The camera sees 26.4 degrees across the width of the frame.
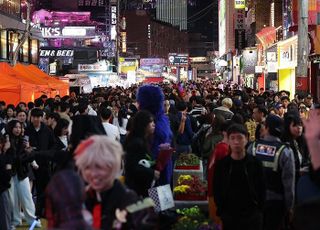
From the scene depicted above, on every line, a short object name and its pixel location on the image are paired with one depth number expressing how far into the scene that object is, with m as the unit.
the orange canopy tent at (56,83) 28.93
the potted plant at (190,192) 9.04
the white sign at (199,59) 172.00
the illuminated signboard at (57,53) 59.63
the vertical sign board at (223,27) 113.88
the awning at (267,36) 38.39
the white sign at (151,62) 87.94
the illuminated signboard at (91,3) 110.19
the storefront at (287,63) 28.25
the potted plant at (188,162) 11.33
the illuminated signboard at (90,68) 47.41
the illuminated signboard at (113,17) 76.44
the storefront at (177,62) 93.72
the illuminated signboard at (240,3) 66.94
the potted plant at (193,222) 6.79
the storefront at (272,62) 33.71
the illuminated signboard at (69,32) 73.50
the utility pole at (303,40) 19.55
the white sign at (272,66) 33.44
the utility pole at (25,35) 30.62
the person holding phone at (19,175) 9.48
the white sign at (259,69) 41.34
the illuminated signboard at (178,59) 96.75
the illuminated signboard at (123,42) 100.82
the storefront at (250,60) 46.03
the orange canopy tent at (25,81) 23.52
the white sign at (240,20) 70.00
